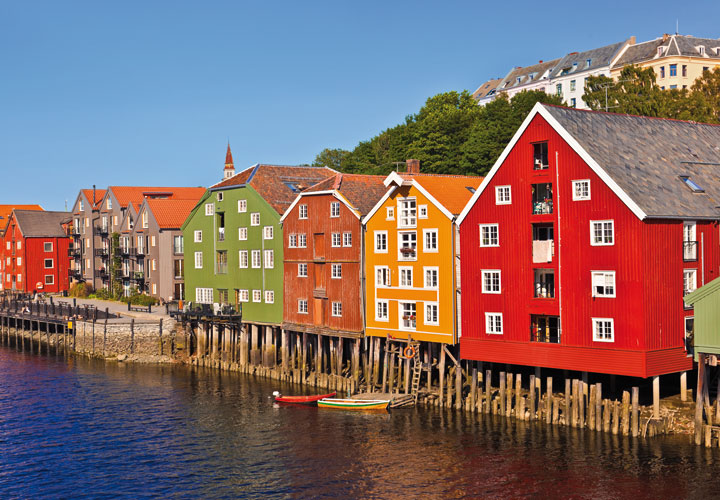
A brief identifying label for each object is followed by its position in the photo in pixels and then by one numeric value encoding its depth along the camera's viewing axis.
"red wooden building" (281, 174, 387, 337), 61.44
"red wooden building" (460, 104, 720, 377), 43.94
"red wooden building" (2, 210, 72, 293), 128.00
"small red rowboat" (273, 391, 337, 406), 56.62
